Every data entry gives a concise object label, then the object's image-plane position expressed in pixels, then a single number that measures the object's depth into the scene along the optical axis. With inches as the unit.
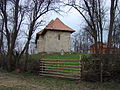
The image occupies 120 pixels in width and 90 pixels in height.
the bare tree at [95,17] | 428.5
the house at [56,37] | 1265.4
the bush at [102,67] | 322.3
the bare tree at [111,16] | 385.9
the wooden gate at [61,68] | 357.1
